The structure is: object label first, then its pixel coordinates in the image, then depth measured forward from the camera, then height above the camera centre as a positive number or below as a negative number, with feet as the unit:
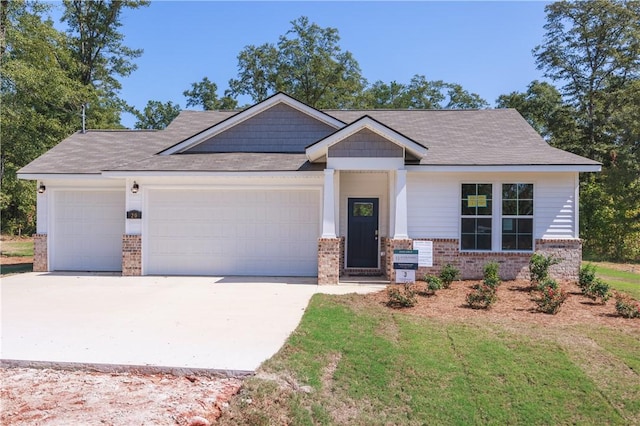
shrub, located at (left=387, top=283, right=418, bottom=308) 25.22 -5.25
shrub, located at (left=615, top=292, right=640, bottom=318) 23.20 -5.30
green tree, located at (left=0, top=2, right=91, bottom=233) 59.47 +18.58
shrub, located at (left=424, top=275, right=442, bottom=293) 28.20 -4.80
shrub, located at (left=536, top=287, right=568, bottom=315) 23.82 -5.04
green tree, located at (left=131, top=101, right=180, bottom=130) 126.82 +31.24
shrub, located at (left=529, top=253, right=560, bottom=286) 31.12 -3.97
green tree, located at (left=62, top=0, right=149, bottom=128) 89.25 +37.87
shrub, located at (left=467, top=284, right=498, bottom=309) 25.04 -5.18
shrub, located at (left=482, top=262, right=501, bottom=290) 29.95 -4.41
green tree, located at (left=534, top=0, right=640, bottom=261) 62.69 +29.36
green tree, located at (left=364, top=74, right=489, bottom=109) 122.62 +36.94
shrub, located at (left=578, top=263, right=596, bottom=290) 28.40 -4.30
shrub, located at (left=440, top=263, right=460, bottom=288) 30.32 -4.51
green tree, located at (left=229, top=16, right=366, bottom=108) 105.09 +38.83
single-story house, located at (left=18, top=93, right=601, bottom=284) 33.14 +1.28
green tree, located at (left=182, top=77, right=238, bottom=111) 114.52 +33.67
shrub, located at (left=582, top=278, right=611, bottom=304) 26.76 -5.02
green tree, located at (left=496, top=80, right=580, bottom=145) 84.89 +23.31
